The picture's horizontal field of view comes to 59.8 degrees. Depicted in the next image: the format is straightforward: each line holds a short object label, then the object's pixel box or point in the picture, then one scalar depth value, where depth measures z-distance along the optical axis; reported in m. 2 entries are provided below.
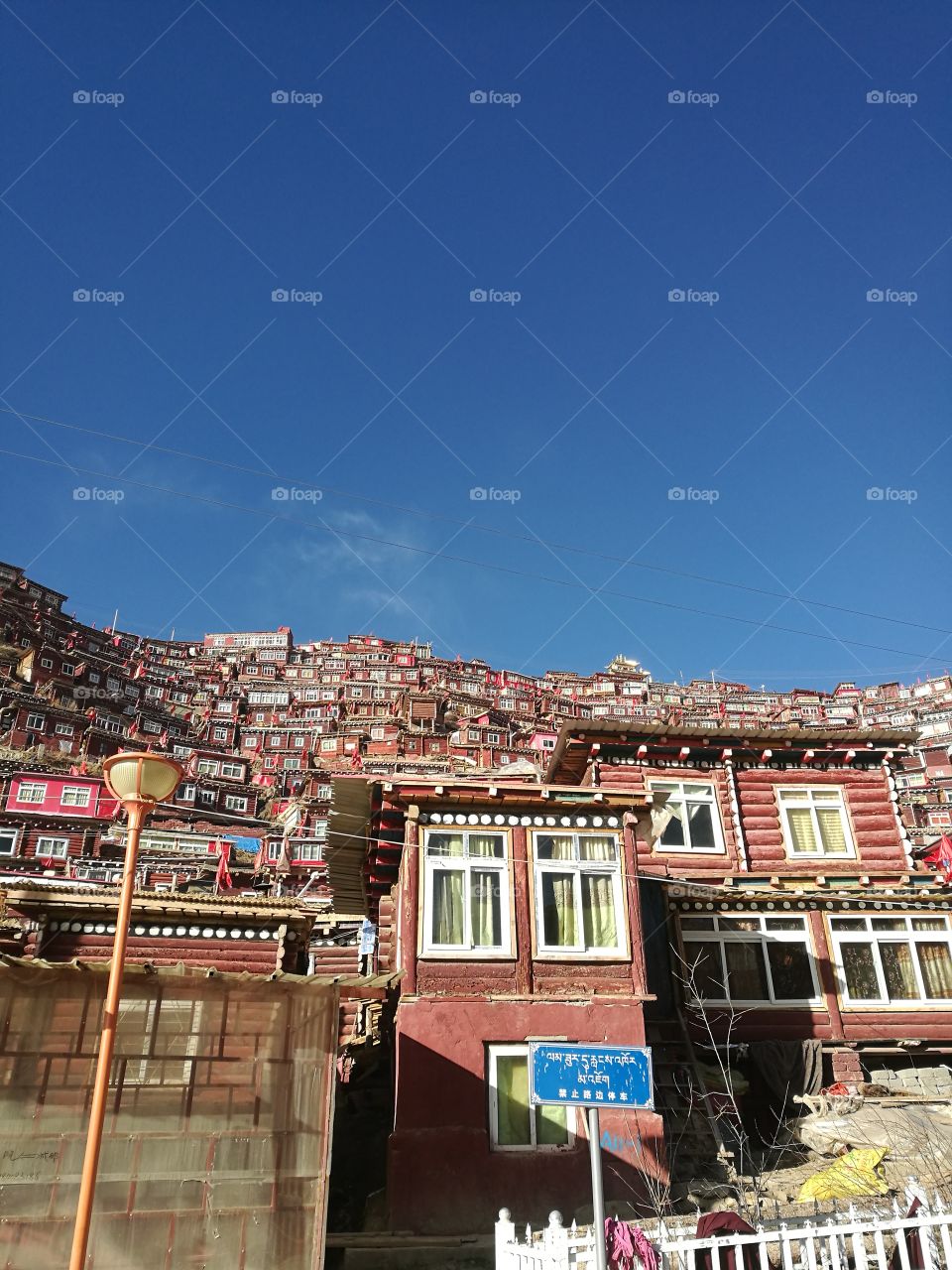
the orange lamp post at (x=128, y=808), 7.82
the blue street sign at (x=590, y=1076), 7.48
